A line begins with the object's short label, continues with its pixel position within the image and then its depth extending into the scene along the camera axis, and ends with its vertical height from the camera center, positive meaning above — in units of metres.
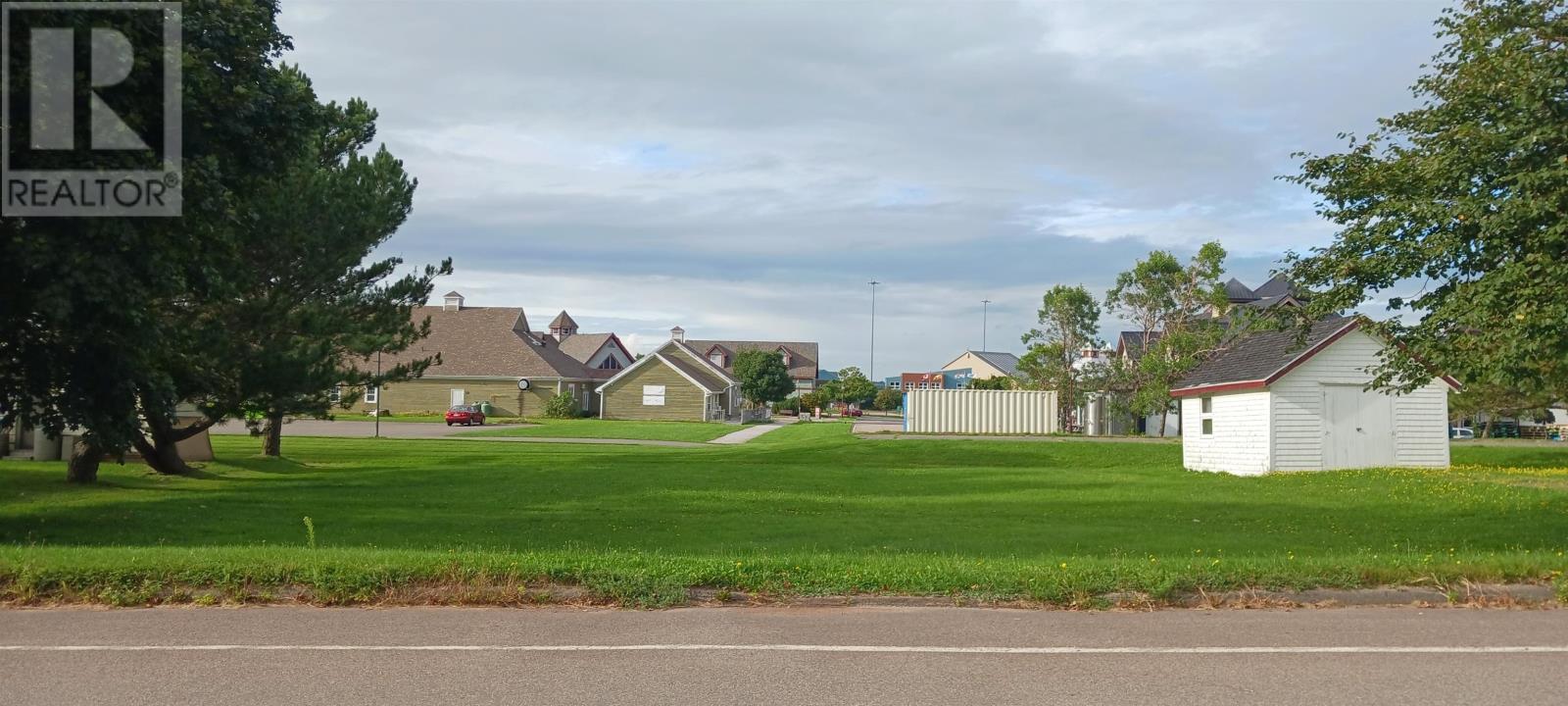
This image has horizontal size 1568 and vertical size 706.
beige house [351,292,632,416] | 70.25 +0.41
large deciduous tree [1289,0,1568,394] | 11.04 +1.79
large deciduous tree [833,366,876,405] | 97.88 -0.90
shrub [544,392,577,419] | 68.12 -1.95
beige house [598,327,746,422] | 71.69 -1.03
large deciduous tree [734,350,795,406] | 86.88 +0.04
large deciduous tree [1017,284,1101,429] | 46.53 +1.37
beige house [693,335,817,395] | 116.44 +2.37
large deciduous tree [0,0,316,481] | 12.74 +1.48
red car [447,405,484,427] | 59.62 -2.20
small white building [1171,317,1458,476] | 27.36 -0.89
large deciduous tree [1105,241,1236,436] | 42.34 +2.36
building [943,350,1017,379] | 127.38 +1.73
